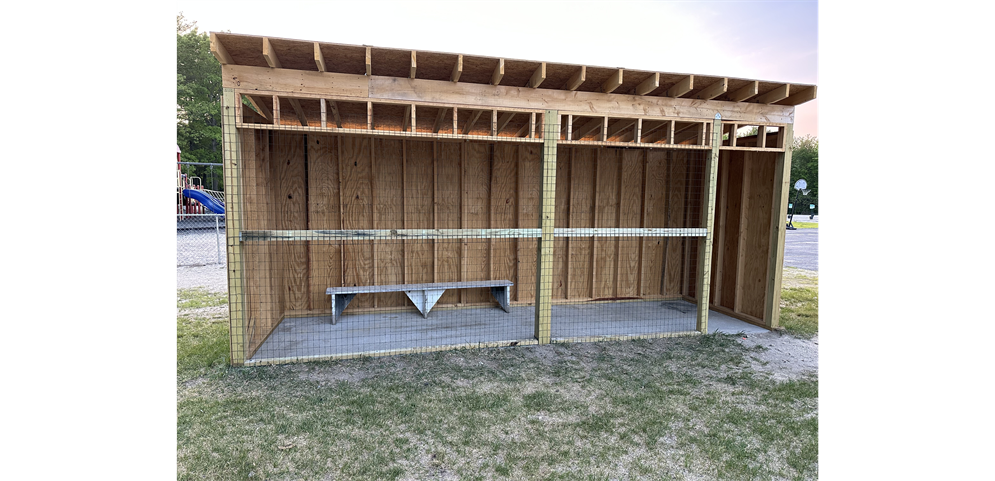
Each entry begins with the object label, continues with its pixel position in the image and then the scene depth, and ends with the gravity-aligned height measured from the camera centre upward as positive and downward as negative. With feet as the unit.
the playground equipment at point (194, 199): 44.93 +0.23
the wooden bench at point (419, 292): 17.81 -4.01
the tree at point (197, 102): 76.48 +19.63
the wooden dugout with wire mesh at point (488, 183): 13.10 +1.23
